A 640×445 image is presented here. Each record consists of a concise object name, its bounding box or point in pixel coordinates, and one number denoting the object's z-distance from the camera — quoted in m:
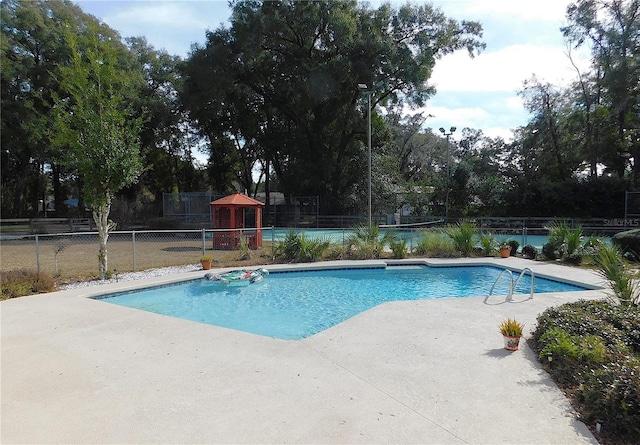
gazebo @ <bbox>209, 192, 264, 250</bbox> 16.67
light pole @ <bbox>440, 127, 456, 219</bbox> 27.65
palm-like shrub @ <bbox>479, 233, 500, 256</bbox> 14.59
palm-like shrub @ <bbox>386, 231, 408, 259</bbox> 14.11
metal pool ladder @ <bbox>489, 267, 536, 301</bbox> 7.64
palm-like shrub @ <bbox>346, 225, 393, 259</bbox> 14.08
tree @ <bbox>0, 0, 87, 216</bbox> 24.05
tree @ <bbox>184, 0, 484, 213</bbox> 24.97
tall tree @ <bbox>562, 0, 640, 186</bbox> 24.77
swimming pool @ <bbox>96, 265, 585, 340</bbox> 7.84
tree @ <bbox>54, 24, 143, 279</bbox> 9.55
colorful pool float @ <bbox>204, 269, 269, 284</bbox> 10.83
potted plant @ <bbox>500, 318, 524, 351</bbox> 4.81
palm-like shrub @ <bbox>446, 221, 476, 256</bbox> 14.59
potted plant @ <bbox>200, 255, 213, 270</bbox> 11.90
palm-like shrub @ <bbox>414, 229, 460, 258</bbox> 14.47
